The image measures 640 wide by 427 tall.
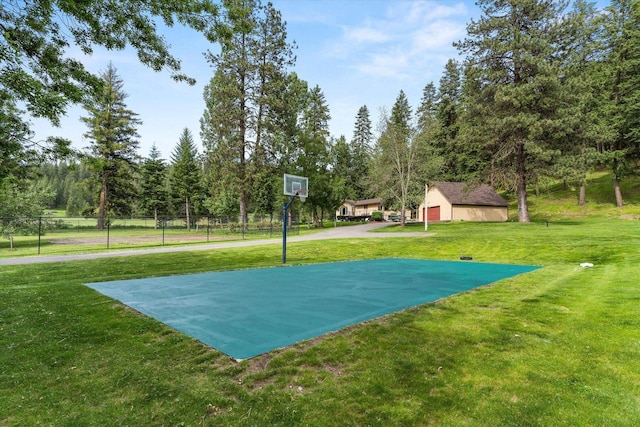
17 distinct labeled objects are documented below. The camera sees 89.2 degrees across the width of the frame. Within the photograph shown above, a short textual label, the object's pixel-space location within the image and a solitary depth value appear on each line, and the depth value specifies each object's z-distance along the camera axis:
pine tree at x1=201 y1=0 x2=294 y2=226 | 26.33
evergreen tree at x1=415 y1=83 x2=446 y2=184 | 27.28
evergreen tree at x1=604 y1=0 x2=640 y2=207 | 26.86
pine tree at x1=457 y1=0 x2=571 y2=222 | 21.44
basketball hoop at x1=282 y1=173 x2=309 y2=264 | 15.78
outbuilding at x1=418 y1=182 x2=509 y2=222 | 32.16
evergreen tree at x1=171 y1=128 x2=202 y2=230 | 42.38
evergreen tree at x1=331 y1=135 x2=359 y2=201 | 52.31
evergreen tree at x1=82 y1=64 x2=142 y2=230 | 34.59
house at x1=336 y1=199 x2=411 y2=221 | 51.28
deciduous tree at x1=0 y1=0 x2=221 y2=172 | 5.34
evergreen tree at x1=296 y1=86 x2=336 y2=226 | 32.78
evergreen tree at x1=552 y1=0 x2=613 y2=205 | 21.25
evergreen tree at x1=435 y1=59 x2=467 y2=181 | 43.69
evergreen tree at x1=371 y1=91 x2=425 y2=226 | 27.33
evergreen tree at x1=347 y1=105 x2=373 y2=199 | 58.84
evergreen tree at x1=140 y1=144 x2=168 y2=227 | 43.41
